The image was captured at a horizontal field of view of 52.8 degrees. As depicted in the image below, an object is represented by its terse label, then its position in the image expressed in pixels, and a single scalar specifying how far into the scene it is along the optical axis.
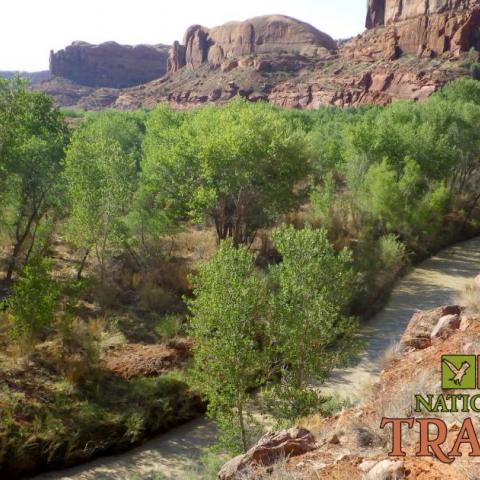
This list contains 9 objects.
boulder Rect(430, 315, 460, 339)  14.82
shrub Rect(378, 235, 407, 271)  33.41
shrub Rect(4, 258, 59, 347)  18.55
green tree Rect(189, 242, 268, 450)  15.18
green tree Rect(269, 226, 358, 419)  16.20
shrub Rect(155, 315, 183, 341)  24.17
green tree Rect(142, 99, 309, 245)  28.14
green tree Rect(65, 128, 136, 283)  23.89
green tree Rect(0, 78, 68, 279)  18.92
